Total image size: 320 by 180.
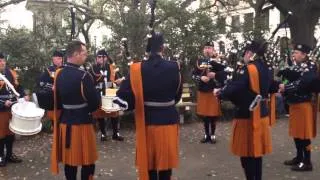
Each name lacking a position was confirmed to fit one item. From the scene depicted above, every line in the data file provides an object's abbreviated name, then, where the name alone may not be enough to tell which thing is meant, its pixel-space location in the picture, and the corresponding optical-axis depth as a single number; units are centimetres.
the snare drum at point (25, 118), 642
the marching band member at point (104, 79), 867
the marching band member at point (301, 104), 622
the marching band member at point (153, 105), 473
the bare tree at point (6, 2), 1537
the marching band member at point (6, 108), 714
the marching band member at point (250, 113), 534
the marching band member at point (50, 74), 731
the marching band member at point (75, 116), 509
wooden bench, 1085
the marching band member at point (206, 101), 865
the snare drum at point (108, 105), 823
